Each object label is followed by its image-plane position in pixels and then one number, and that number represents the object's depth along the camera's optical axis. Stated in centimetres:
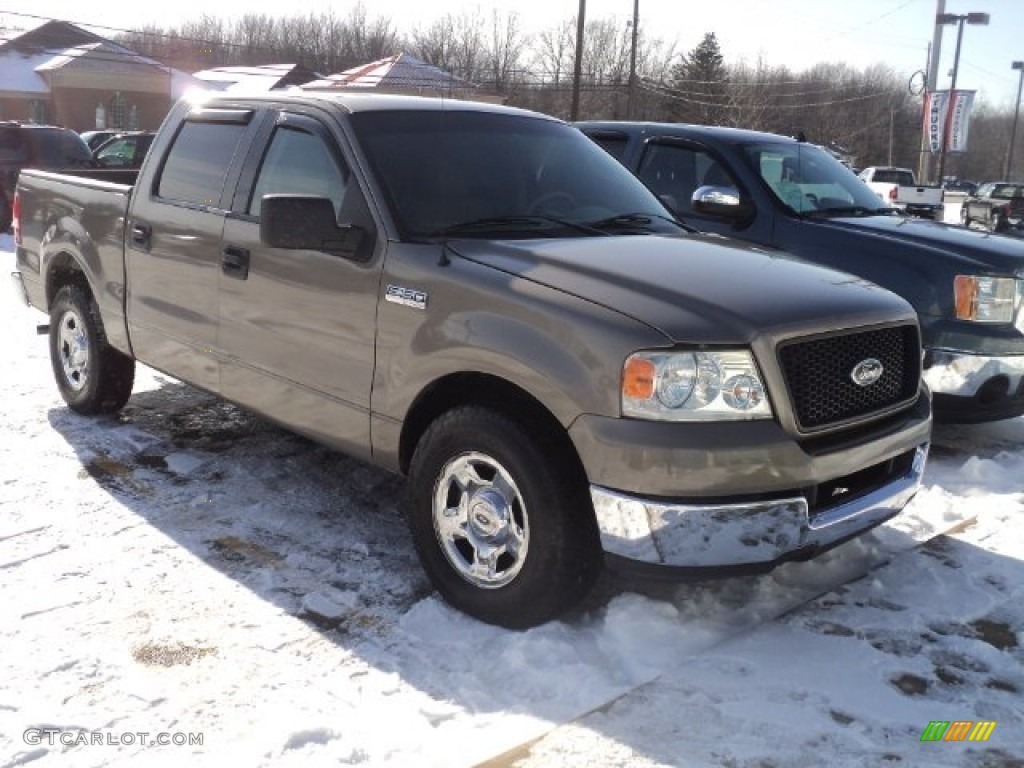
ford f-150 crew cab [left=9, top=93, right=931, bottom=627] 297
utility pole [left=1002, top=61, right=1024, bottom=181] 7211
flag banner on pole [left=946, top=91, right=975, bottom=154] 3331
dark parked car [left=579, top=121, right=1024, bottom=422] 549
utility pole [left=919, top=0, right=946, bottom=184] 2958
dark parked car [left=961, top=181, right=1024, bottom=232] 2388
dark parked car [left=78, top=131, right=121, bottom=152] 2631
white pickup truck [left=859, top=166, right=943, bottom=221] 2048
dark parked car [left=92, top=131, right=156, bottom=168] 2049
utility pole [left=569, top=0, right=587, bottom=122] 3036
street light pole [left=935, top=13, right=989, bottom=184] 3034
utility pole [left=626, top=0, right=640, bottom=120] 3703
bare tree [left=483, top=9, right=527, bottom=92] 6425
